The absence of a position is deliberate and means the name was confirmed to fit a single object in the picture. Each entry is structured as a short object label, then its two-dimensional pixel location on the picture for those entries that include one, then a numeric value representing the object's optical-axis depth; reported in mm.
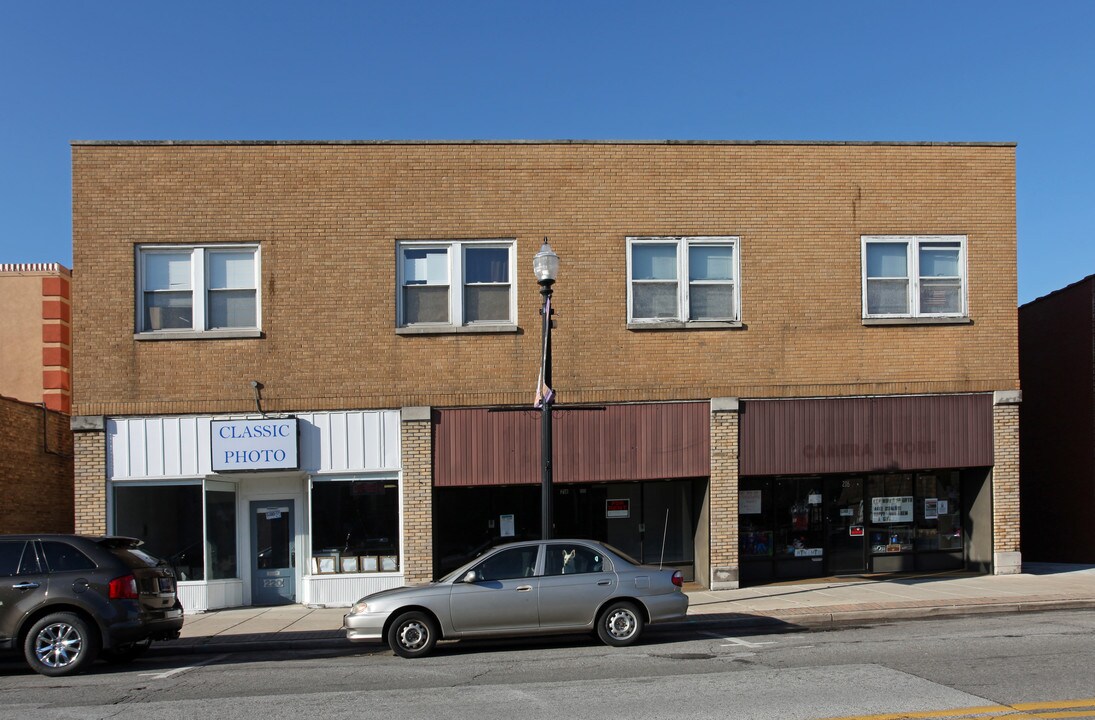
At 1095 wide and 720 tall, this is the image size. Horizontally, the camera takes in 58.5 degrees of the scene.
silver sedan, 11453
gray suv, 10773
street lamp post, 13375
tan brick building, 16516
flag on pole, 13273
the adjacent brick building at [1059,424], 20047
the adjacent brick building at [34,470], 17094
